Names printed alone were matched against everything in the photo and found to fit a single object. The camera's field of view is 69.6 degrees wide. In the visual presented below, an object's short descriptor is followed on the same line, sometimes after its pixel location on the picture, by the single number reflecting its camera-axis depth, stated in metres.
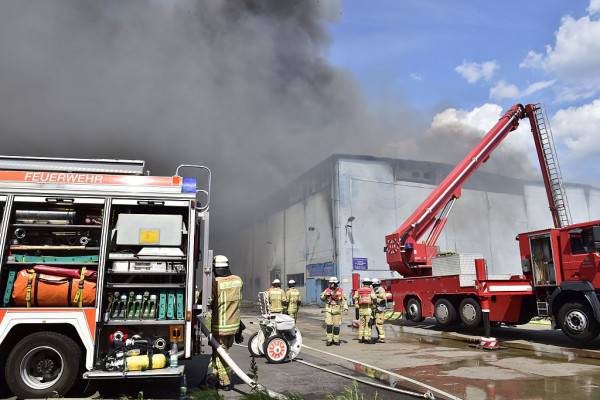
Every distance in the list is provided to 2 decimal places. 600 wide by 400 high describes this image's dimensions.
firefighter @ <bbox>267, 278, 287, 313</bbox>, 9.58
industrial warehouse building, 26.16
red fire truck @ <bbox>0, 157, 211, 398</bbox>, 4.72
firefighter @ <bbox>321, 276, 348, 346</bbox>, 9.41
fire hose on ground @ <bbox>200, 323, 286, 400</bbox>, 4.99
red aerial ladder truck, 8.48
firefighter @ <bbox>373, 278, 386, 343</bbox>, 9.74
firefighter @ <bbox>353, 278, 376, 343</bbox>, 9.45
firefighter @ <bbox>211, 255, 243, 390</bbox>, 5.16
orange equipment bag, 4.82
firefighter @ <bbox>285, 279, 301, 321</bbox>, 10.29
